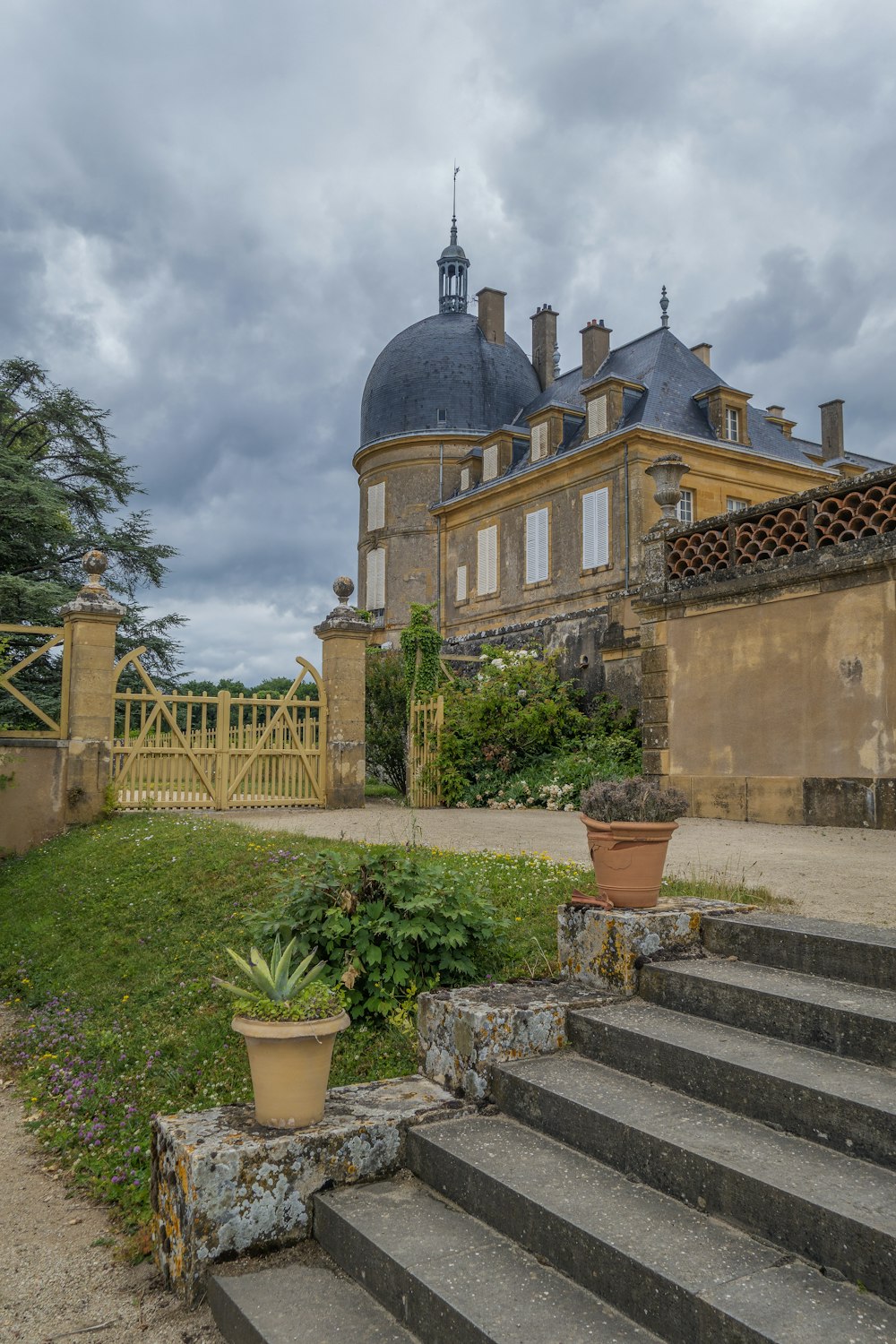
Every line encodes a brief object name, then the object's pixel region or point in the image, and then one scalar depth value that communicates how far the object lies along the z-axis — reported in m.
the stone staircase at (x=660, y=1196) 2.39
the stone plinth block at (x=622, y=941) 4.05
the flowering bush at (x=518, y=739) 15.02
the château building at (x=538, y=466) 24.39
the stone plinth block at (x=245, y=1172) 3.12
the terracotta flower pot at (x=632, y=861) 4.32
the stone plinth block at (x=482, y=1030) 3.70
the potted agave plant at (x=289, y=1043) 3.31
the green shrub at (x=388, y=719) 18.03
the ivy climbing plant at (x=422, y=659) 16.84
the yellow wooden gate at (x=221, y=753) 12.60
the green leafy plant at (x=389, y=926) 4.63
